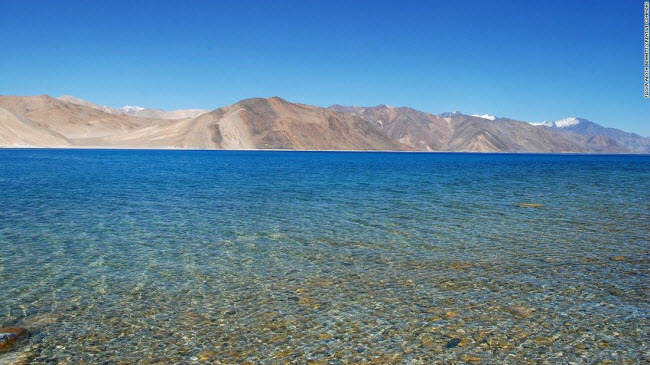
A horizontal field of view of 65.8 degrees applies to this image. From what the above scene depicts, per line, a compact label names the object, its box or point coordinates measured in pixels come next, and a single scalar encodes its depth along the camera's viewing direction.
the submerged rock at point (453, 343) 8.02
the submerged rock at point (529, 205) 27.28
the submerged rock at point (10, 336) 7.85
